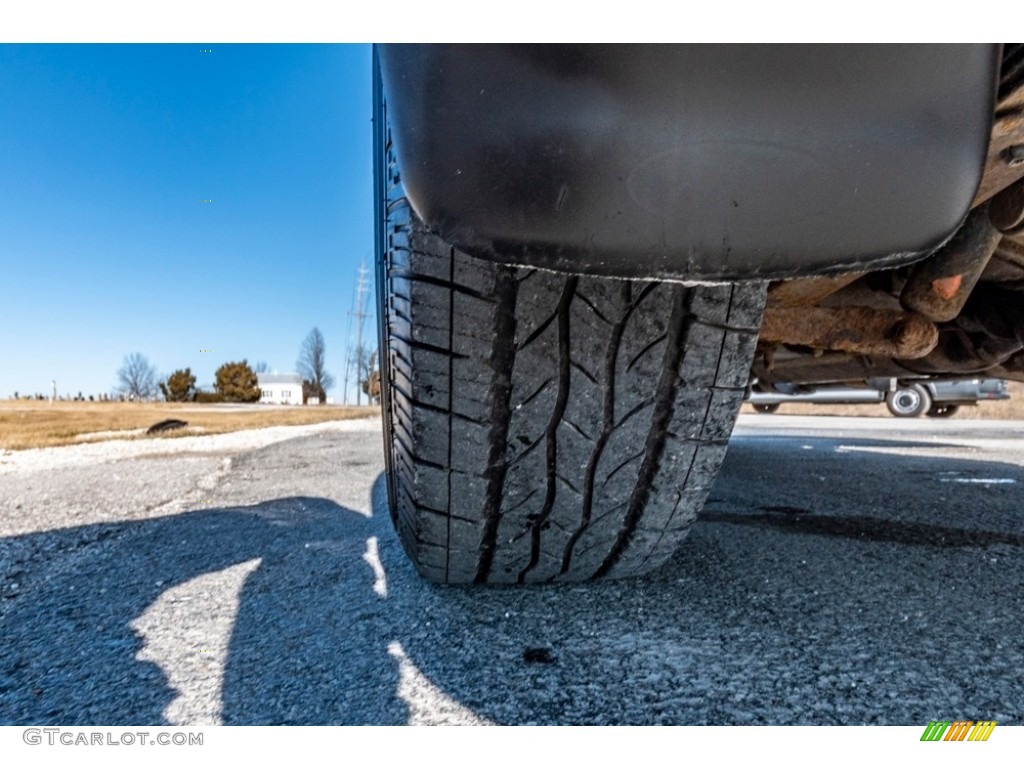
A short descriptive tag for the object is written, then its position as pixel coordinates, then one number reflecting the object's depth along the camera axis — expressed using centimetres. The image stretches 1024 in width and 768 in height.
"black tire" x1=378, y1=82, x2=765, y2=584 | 67
